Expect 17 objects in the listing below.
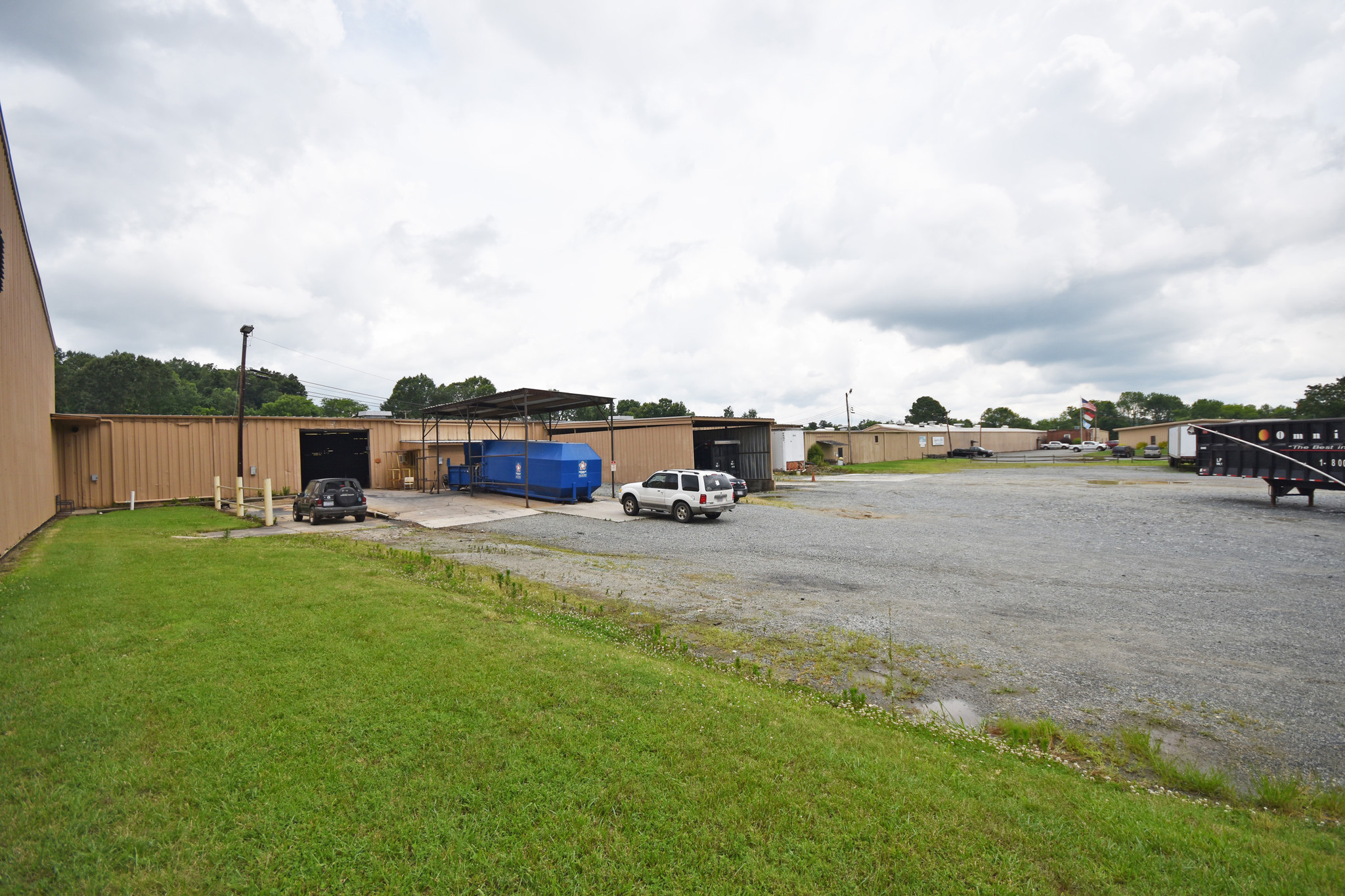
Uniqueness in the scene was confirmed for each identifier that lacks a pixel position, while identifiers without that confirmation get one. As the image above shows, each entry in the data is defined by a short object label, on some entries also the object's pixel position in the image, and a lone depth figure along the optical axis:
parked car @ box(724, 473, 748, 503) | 25.05
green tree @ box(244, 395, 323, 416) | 87.81
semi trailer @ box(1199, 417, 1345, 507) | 18.86
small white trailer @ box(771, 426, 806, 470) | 43.56
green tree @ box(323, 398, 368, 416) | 99.00
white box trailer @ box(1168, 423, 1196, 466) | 38.91
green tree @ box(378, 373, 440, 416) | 106.44
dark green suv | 18.38
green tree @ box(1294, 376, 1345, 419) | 68.94
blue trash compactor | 24.05
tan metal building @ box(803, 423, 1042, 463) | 60.12
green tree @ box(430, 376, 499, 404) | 99.06
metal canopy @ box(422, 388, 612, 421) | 23.33
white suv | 18.84
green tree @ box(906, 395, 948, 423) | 128.00
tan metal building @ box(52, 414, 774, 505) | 22.86
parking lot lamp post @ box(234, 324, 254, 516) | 20.78
